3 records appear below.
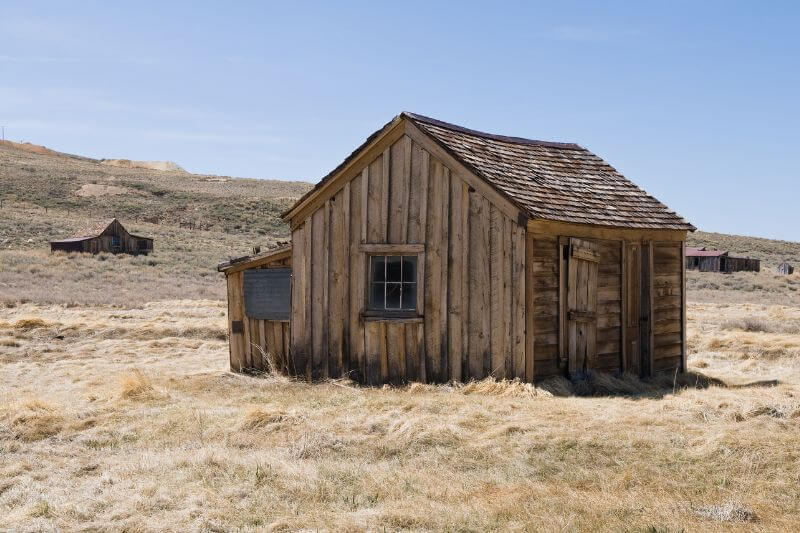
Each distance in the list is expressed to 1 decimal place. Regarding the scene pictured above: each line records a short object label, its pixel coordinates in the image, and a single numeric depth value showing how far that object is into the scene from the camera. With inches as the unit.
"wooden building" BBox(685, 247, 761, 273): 2384.4
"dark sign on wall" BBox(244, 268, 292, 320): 567.2
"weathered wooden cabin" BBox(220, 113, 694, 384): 492.4
